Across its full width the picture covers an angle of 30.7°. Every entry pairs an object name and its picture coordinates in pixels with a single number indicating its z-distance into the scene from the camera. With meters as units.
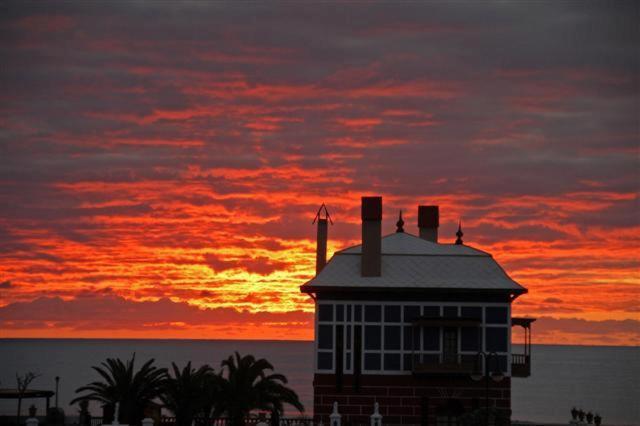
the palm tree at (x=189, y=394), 56.53
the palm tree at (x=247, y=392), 56.78
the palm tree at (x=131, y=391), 57.03
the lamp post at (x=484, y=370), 47.78
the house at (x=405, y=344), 60.09
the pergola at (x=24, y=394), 63.84
